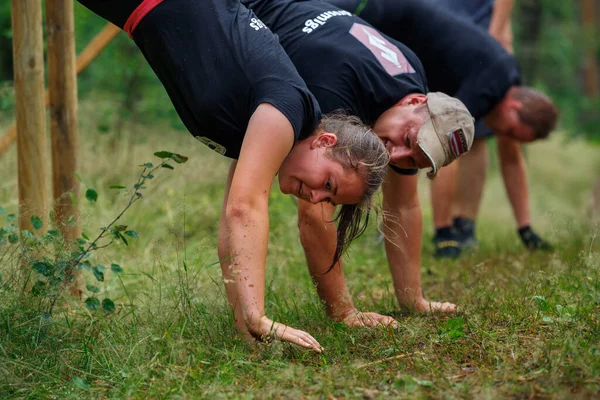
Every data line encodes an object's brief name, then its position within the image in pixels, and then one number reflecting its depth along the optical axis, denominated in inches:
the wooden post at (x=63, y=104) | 271.3
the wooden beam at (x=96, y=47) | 349.7
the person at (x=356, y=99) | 238.4
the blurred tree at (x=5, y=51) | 717.9
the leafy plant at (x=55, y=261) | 220.7
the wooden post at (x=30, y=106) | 254.2
